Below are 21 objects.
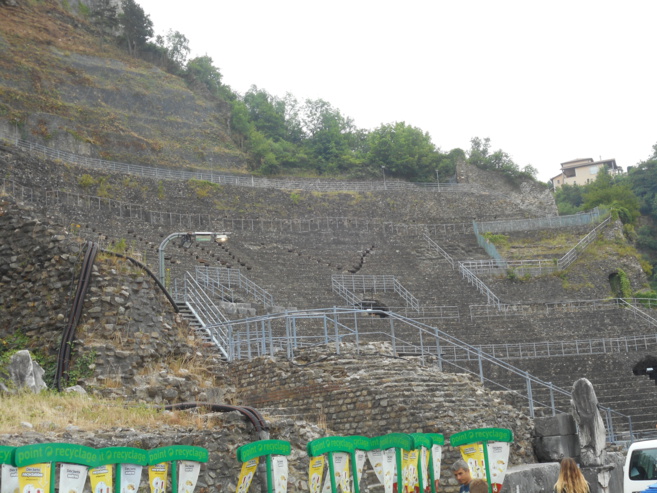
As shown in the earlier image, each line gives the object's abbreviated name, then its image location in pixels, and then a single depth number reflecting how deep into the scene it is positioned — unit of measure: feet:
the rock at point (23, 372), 38.68
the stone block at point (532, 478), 34.50
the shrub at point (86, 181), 109.70
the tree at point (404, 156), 164.45
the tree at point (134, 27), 181.16
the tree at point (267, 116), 196.75
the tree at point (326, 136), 172.65
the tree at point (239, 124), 170.71
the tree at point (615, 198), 162.24
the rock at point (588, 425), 42.52
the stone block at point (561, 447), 43.70
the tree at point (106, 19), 180.14
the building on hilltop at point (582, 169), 281.54
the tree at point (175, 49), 186.19
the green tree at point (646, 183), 177.06
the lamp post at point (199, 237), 54.03
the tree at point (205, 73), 186.50
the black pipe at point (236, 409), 34.50
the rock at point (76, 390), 40.50
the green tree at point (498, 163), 160.77
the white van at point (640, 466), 32.58
